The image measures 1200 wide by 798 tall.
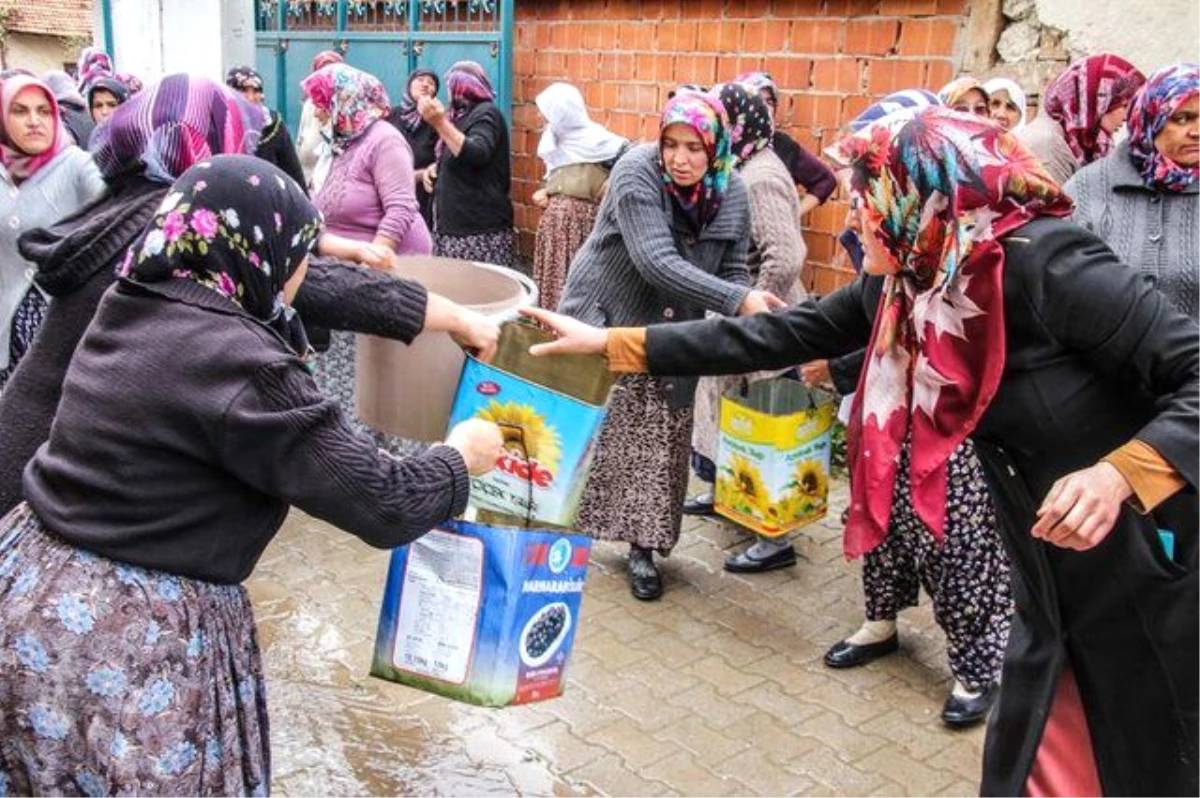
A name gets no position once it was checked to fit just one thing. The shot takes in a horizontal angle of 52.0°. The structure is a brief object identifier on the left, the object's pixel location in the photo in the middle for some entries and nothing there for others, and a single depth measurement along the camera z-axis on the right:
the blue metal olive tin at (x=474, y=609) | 2.63
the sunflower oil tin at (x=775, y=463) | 4.50
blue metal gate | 8.38
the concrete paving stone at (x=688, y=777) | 3.34
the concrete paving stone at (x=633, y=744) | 3.48
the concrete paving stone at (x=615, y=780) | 3.33
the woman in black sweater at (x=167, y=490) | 2.00
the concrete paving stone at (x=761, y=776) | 3.36
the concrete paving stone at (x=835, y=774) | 3.37
